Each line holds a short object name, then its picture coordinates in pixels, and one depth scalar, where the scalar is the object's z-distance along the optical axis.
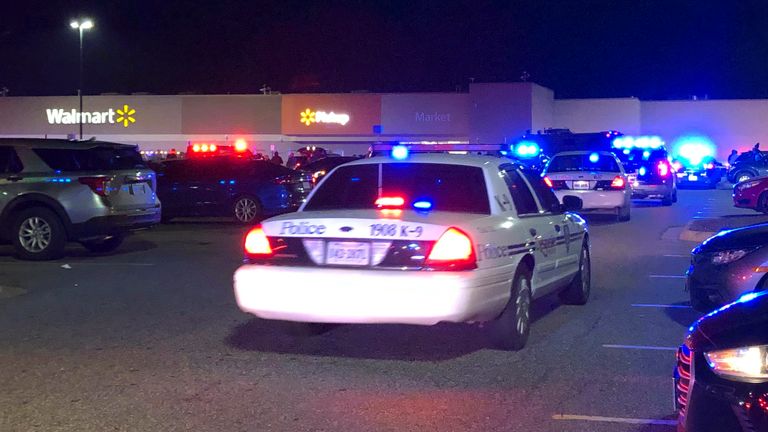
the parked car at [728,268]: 8.28
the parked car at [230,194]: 21.53
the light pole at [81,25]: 36.41
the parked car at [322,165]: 26.07
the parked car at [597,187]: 21.30
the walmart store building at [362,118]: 58.19
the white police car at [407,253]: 6.95
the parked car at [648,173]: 27.83
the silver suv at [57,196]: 14.00
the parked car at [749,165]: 34.69
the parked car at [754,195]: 21.62
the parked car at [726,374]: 3.80
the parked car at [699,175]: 44.09
